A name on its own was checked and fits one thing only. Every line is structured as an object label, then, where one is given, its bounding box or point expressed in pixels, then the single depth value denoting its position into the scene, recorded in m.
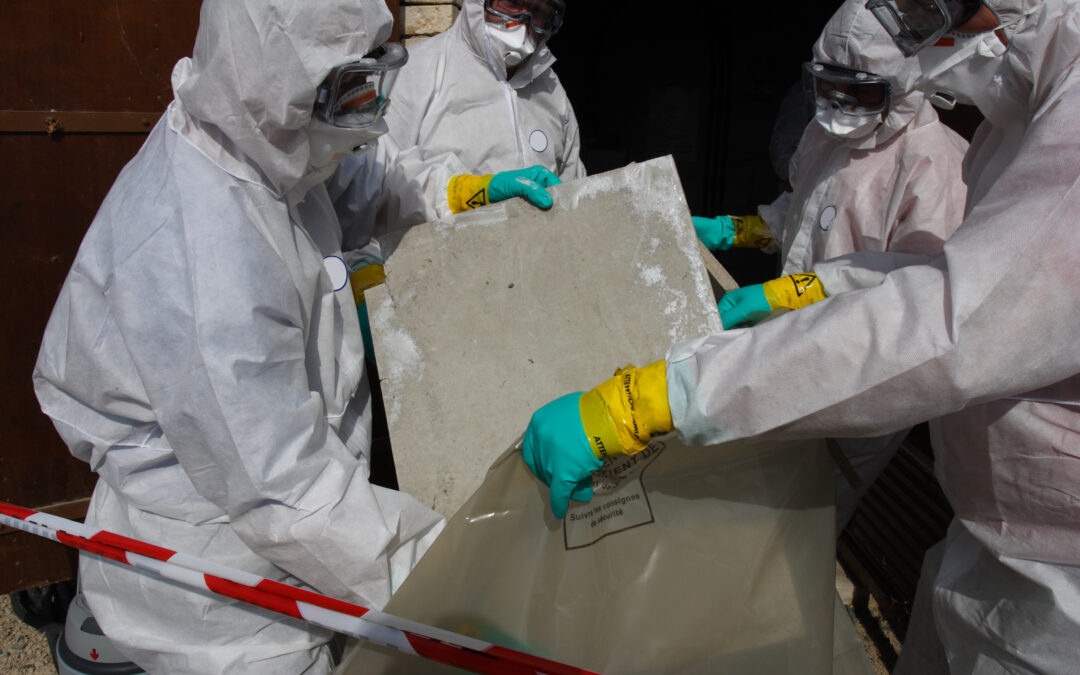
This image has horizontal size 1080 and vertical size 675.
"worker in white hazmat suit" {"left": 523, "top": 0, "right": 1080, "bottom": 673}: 1.02
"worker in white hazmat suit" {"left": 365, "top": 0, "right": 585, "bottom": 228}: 2.56
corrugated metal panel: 2.70
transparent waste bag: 1.27
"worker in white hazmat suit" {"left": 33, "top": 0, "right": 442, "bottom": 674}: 1.18
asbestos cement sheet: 1.60
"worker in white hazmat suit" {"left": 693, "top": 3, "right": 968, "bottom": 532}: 2.14
